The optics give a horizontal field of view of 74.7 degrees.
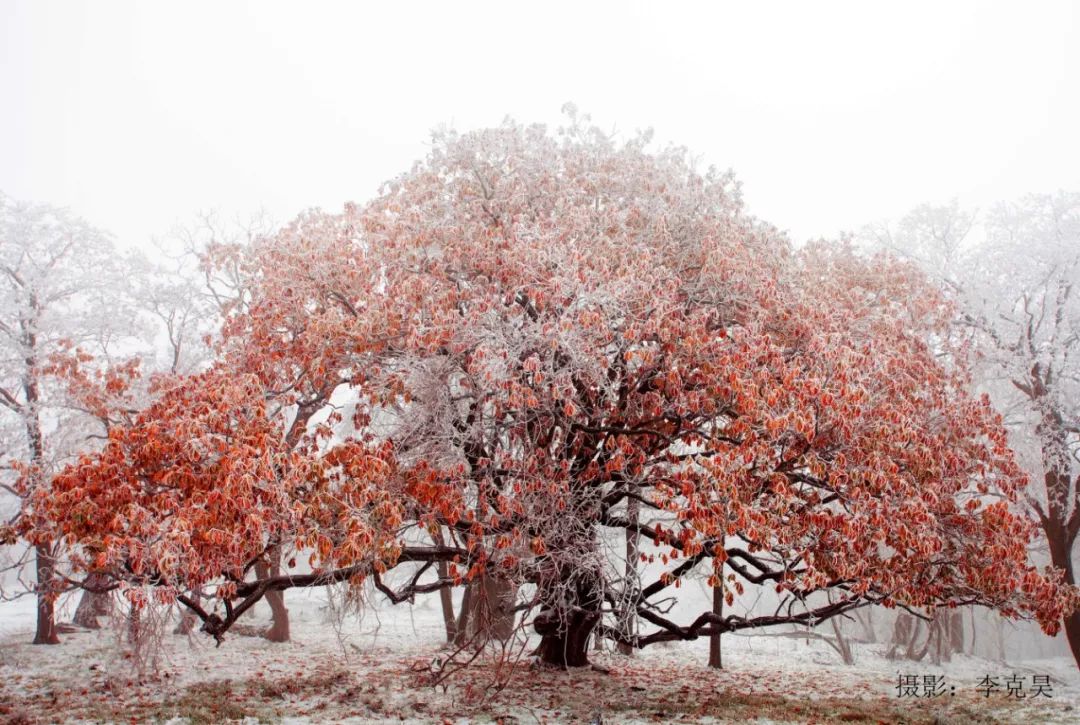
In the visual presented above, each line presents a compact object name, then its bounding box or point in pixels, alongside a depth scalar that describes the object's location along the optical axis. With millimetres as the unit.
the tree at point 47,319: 16062
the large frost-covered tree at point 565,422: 8438
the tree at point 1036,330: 15031
